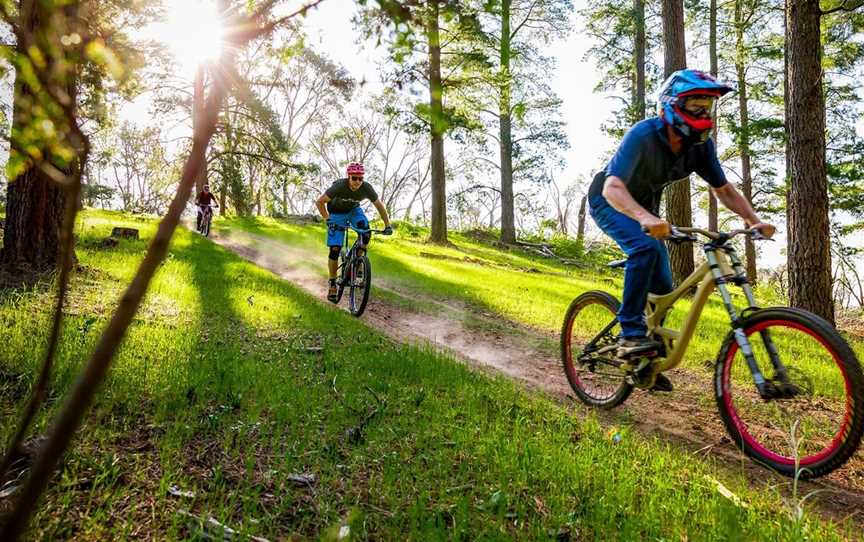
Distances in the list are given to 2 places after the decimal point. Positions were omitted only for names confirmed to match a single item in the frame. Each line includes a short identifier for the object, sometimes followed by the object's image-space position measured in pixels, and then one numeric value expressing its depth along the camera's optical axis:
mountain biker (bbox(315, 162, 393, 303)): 8.93
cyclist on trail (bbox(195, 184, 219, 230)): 18.52
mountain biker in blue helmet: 3.82
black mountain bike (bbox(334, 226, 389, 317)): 8.55
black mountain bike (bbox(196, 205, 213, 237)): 18.36
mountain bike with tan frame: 3.10
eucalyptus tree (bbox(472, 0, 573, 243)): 22.27
